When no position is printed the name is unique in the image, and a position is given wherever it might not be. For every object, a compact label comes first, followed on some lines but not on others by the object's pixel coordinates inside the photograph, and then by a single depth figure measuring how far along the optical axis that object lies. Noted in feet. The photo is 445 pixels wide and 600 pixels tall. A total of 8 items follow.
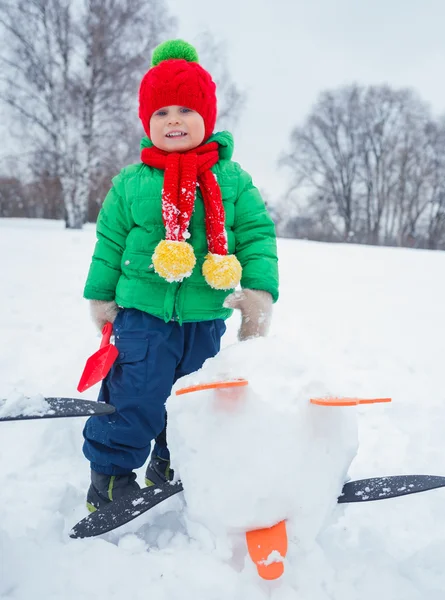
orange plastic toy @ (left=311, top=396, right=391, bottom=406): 2.67
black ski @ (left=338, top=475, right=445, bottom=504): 3.17
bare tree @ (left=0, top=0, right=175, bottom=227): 33.81
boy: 4.22
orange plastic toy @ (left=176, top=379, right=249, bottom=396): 2.75
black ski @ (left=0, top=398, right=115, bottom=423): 3.13
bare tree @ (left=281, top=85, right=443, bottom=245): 73.87
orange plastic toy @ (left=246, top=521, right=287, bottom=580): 2.71
